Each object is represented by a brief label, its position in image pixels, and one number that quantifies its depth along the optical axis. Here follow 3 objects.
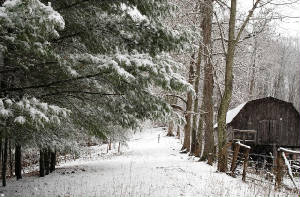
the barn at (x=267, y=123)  26.50
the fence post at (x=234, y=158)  10.63
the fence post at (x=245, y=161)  9.79
